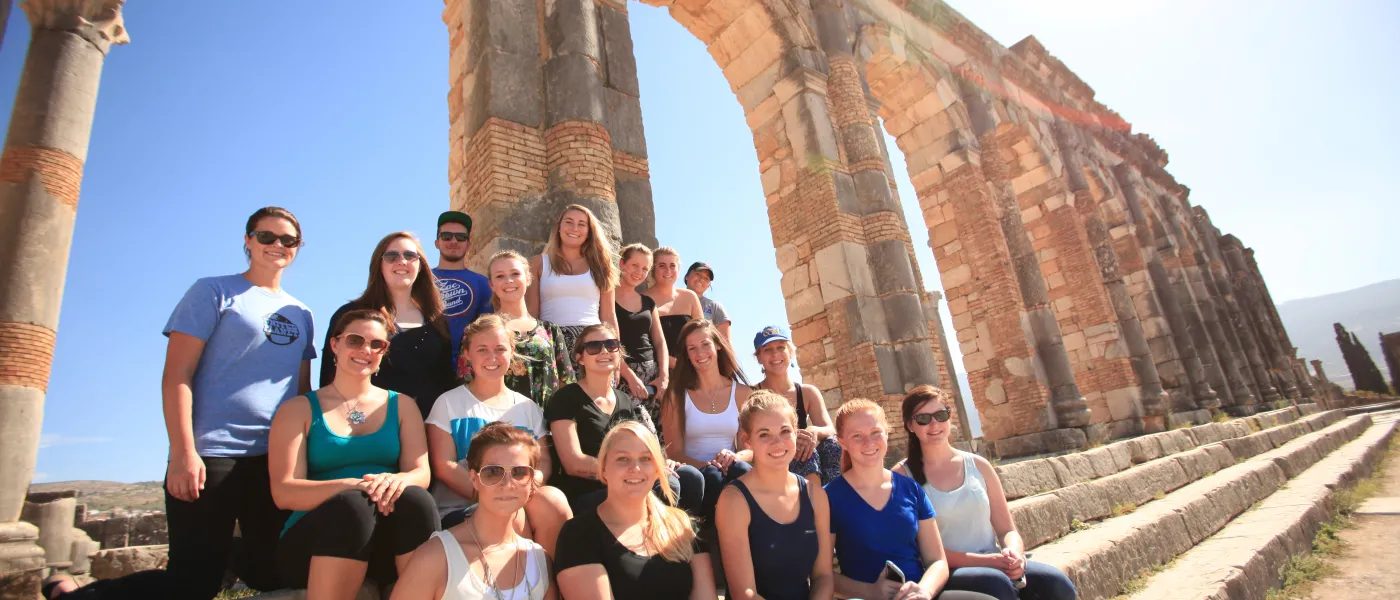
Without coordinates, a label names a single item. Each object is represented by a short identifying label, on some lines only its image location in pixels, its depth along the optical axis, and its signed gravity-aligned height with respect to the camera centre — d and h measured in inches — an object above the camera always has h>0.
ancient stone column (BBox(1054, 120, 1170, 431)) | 512.1 +100.6
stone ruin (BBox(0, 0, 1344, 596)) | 245.9 +153.3
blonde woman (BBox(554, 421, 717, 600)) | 90.3 -6.4
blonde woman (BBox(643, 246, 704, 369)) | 183.0 +52.9
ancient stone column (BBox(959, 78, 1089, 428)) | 432.1 +105.0
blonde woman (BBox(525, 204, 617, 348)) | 155.7 +54.3
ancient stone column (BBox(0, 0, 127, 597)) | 311.3 +191.7
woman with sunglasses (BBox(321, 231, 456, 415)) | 121.0 +39.6
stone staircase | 159.0 -30.8
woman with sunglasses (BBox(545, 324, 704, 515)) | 111.9 +14.6
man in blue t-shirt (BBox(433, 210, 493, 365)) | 142.3 +52.9
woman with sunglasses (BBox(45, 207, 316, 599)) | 87.7 +21.3
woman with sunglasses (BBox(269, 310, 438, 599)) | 81.7 +8.3
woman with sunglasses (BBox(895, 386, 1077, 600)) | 114.1 -12.5
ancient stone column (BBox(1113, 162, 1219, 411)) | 627.8 +112.8
